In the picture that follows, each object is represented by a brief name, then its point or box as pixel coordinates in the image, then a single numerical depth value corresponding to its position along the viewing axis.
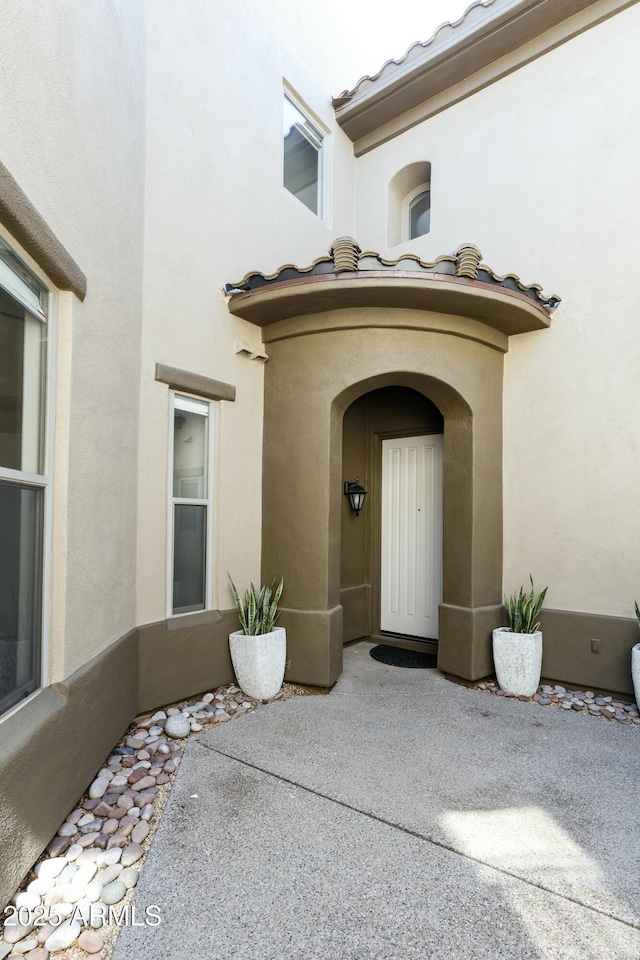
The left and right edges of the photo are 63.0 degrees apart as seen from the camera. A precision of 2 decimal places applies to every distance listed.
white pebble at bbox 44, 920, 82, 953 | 1.98
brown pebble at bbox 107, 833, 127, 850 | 2.59
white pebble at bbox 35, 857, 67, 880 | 2.32
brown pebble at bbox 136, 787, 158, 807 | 2.94
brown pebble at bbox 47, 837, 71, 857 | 2.48
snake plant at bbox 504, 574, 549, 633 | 4.83
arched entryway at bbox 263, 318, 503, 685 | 4.81
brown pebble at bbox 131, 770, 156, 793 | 3.08
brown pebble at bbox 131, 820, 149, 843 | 2.64
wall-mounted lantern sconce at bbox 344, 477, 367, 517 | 6.17
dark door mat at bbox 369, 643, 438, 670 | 5.55
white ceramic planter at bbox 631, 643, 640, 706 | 4.20
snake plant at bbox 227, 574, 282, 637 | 4.64
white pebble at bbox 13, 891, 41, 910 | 2.14
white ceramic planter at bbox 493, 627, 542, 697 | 4.66
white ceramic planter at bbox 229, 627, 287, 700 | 4.46
